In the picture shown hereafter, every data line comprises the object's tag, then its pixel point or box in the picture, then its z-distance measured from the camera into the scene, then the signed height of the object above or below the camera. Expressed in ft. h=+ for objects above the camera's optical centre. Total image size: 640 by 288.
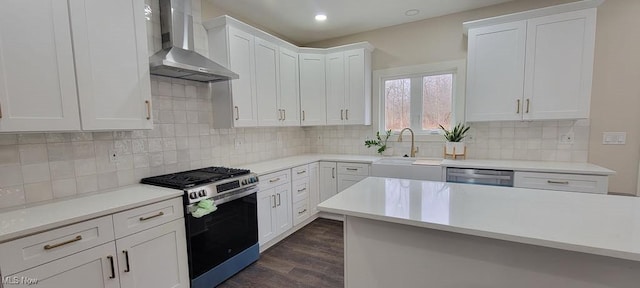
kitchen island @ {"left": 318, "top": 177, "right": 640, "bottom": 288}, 3.45 -1.78
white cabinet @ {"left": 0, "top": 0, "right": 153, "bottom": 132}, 4.61 +1.29
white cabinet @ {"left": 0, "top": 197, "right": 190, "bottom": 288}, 4.17 -2.35
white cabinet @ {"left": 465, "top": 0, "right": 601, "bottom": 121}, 8.16 +1.90
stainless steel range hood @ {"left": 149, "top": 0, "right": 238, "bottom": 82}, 6.93 +2.23
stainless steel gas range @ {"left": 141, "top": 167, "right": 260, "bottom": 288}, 6.44 -2.52
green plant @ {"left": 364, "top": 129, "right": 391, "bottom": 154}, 12.17 -0.83
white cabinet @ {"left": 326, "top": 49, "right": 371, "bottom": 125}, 11.88 +1.76
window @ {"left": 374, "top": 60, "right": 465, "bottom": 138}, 10.94 +1.21
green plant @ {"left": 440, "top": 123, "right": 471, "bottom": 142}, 10.38 -0.41
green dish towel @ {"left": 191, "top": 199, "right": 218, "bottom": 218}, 6.31 -1.99
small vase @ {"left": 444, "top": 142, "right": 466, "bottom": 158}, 10.30 -1.00
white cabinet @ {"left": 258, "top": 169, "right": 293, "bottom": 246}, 8.82 -2.84
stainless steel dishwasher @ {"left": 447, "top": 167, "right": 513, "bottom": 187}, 8.62 -1.84
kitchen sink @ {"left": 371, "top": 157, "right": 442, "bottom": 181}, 9.52 -1.72
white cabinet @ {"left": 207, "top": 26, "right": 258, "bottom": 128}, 8.75 +1.66
